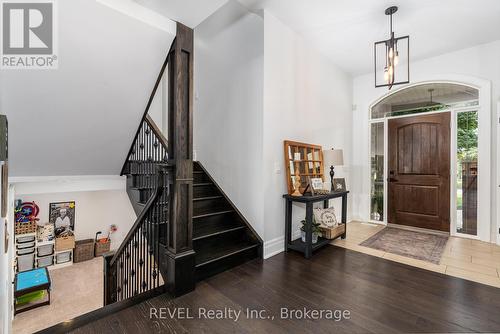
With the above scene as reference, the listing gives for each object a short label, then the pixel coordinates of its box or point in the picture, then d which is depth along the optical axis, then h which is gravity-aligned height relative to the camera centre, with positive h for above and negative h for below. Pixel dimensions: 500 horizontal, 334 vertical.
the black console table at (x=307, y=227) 3.01 -0.78
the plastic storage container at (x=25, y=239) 5.27 -1.59
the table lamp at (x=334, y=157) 3.65 +0.14
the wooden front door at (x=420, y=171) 4.15 -0.09
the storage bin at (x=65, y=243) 5.75 -1.84
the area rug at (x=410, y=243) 3.15 -1.14
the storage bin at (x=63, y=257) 5.79 -2.19
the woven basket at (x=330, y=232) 3.36 -0.92
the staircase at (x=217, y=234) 2.59 -0.83
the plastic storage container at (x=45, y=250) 5.55 -1.93
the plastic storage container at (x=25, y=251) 5.25 -1.86
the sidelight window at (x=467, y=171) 3.85 -0.08
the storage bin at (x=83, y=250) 6.04 -2.11
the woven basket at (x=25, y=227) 5.23 -1.34
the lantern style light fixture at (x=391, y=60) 2.60 +1.74
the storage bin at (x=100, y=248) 6.35 -2.14
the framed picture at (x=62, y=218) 5.95 -1.28
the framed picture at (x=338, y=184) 3.88 -0.29
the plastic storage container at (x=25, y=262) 5.27 -2.11
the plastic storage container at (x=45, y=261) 5.57 -2.20
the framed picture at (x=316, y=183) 3.38 -0.24
